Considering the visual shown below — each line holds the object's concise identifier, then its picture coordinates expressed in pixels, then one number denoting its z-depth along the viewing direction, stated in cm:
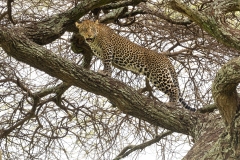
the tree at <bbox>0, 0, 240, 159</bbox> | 1166
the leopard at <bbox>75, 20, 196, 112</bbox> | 1761
